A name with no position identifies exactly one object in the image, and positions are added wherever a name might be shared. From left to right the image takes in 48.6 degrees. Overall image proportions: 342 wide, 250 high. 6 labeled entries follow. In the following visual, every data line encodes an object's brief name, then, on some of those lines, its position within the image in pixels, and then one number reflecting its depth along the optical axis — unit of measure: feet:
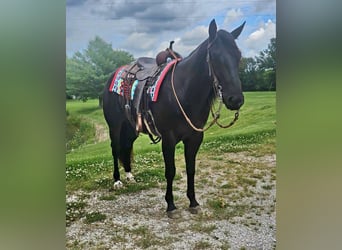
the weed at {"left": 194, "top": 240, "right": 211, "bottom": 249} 6.30
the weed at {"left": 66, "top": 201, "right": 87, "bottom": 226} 6.38
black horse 6.08
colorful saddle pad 6.45
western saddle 6.48
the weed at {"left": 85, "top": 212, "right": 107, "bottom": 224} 6.43
